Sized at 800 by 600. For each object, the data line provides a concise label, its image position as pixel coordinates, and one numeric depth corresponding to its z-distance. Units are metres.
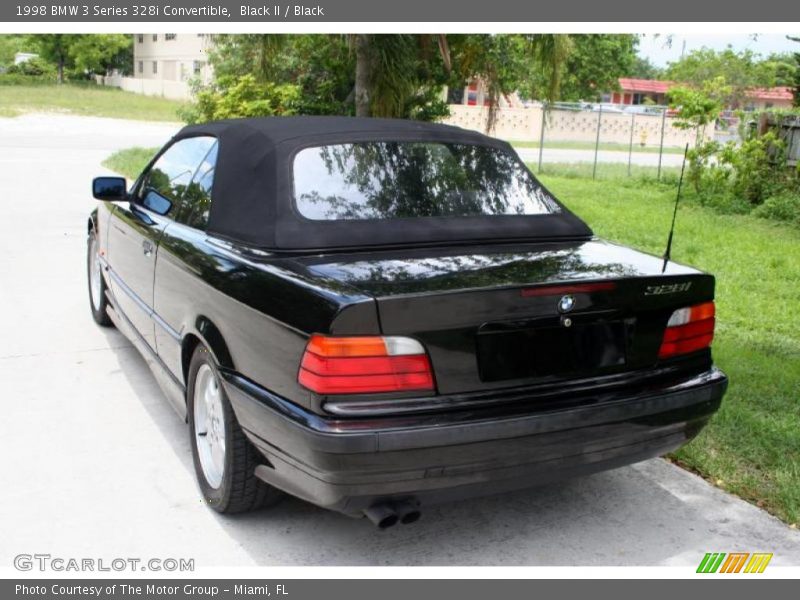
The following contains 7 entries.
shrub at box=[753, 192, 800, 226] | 12.64
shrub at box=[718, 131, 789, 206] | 13.56
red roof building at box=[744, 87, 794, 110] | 58.72
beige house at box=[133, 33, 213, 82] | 59.19
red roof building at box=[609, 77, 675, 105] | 69.62
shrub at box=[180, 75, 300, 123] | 15.84
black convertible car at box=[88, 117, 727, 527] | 2.97
